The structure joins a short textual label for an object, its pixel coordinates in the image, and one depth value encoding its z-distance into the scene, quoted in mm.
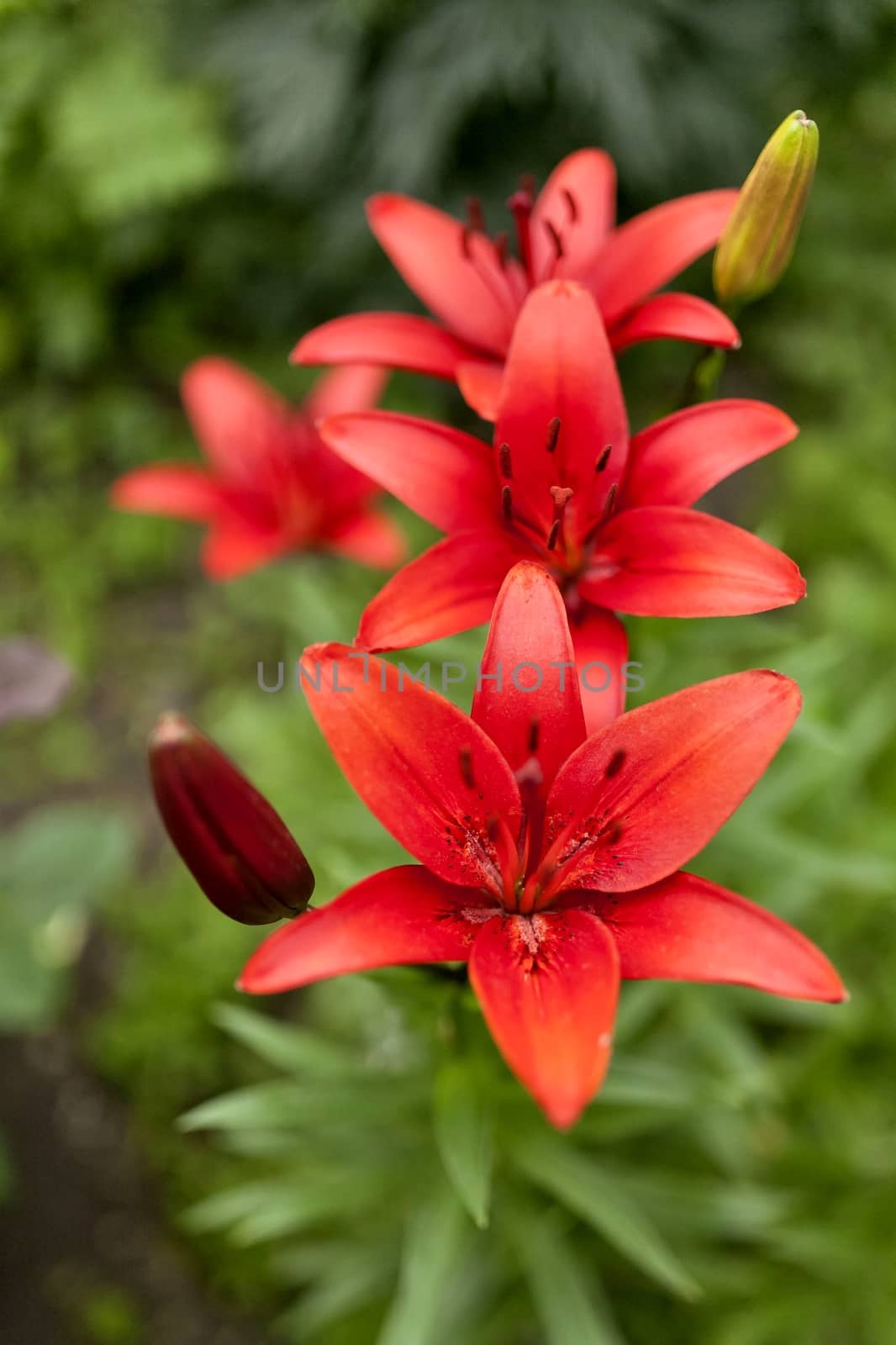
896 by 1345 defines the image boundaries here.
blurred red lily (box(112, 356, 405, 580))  943
